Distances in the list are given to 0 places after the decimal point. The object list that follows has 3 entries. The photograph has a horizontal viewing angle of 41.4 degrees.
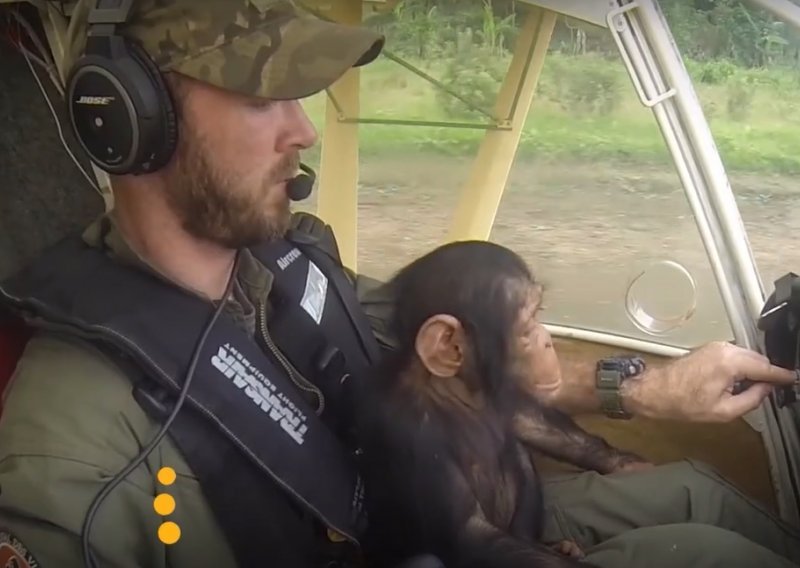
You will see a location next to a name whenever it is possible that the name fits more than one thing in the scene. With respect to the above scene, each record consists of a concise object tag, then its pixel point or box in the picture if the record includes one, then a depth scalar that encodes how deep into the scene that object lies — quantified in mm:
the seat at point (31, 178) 1270
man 969
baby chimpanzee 1166
